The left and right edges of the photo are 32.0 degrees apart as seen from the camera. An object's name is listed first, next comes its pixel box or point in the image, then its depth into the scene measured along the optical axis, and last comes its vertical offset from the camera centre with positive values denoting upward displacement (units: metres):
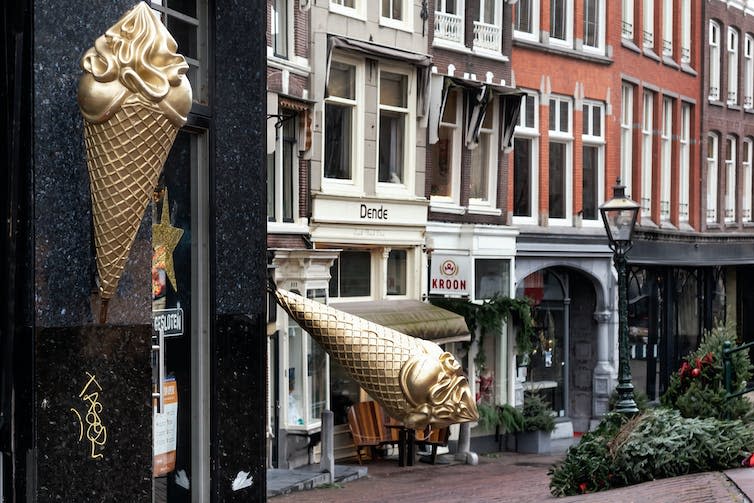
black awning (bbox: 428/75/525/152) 22.95 +2.54
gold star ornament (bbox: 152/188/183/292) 6.35 +0.03
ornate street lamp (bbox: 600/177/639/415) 14.84 +0.11
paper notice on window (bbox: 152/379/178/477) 6.44 -0.94
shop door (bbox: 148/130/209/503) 6.39 -0.41
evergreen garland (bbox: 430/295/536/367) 23.36 -1.25
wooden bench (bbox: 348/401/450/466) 20.72 -3.05
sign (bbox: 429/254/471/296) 23.05 -0.57
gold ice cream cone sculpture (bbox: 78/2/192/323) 4.88 +0.49
